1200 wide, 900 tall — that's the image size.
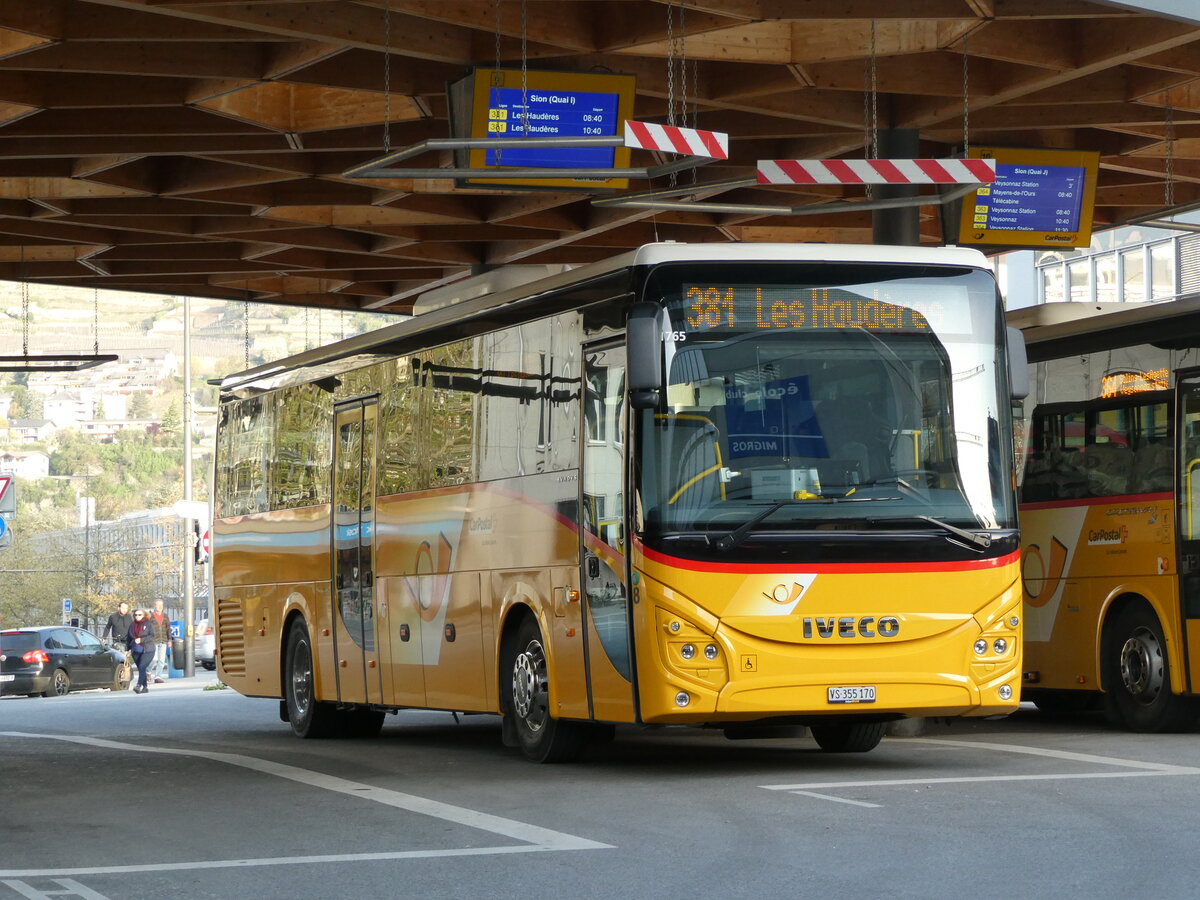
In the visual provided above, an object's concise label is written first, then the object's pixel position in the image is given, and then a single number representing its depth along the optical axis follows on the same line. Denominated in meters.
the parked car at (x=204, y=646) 58.62
